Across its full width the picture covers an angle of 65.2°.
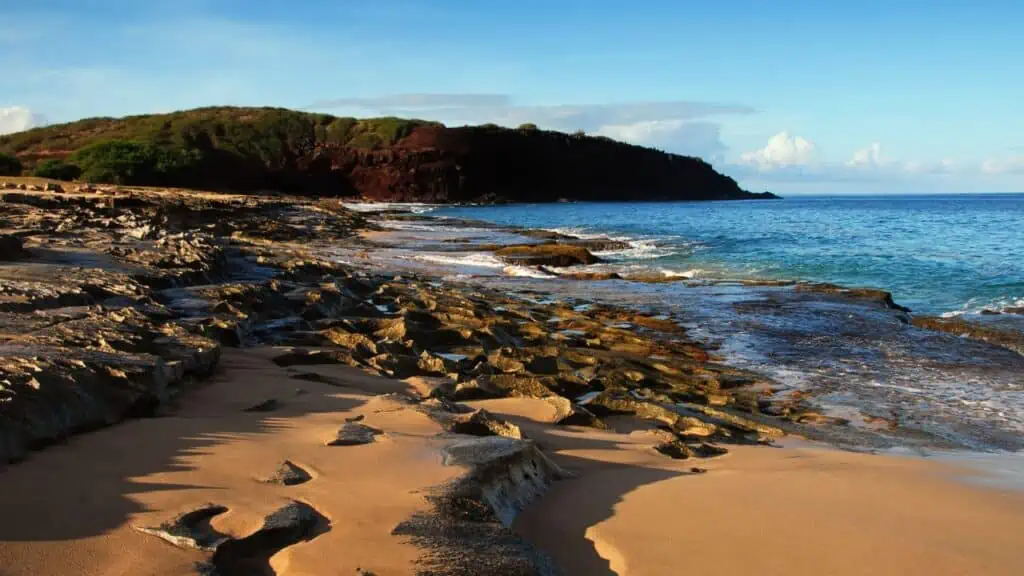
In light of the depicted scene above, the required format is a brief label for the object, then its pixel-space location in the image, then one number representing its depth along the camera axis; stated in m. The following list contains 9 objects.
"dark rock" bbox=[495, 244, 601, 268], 24.06
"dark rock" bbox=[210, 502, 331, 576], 3.03
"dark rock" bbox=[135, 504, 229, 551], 3.06
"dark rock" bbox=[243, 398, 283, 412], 5.36
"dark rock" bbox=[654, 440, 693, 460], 5.46
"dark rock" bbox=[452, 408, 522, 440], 5.10
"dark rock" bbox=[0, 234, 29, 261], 10.22
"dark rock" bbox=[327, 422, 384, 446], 4.54
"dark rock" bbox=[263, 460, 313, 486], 3.86
